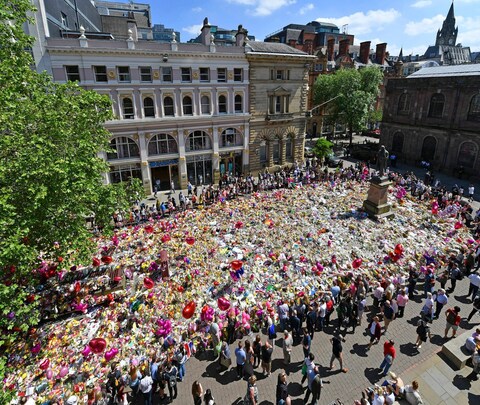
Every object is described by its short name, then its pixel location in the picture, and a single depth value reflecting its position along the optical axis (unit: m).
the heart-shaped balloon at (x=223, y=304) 13.00
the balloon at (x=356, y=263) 15.57
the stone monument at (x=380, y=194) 20.66
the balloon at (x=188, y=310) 12.57
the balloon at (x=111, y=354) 10.82
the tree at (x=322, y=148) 35.04
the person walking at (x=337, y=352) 10.25
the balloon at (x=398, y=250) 16.50
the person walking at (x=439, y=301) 12.59
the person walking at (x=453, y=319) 11.58
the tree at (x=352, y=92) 44.54
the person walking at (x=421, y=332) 11.21
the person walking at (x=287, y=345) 10.66
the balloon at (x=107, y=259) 15.87
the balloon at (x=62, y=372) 10.21
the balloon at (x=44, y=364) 10.40
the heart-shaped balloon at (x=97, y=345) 10.91
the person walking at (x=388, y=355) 10.12
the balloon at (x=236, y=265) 14.99
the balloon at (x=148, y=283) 13.96
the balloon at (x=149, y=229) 19.40
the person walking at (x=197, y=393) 9.18
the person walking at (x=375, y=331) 11.34
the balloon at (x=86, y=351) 10.86
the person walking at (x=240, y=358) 10.26
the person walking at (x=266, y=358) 10.23
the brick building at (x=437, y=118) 32.62
